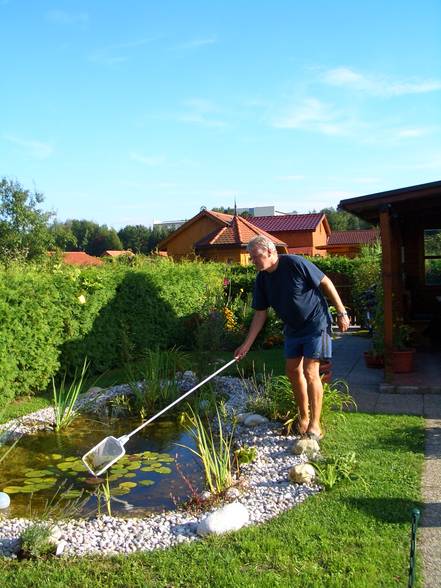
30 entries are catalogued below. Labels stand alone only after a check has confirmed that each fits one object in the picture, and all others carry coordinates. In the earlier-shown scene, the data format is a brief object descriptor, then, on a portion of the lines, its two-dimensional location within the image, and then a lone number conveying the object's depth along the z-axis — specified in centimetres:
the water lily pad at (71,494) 449
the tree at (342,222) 7625
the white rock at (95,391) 742
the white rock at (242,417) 596
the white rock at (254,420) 578
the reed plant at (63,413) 625
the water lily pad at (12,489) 457
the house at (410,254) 729
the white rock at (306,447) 479
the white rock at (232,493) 408
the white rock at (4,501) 423
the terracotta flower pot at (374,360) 851
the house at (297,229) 3975
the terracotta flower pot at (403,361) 763
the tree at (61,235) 4638
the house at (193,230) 3528
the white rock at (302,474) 423
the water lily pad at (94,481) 479
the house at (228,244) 2825
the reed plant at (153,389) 686
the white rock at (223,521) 350
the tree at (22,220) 4284
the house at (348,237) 4788
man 488
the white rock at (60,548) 331
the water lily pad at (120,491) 454
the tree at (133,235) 7153
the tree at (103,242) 7100
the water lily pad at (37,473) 497
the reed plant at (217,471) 411
